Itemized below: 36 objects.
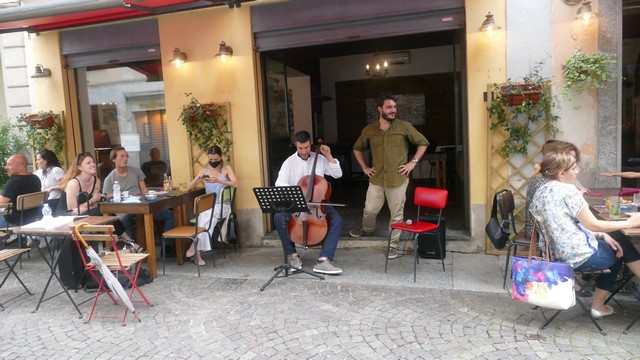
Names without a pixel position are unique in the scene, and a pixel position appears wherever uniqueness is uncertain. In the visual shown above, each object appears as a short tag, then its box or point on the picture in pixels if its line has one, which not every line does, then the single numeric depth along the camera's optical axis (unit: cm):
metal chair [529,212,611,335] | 359
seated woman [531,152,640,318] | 346
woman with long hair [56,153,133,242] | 528
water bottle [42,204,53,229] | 459
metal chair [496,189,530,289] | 439
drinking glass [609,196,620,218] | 374
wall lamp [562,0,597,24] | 499
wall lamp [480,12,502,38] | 518
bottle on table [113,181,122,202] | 543
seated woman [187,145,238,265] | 591
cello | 494
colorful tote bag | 334
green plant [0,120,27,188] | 778
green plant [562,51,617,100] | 493
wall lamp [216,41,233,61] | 615
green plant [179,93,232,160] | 628
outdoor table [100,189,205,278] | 519
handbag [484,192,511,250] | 445
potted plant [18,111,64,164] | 724
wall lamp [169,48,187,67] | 638
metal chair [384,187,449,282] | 491
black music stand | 454
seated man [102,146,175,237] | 607
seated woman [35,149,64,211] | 680
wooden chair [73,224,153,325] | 402
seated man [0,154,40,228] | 604
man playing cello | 515
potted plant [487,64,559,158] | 510
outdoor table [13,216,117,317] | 427
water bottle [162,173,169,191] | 605
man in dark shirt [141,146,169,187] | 743
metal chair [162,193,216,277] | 523
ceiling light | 1168
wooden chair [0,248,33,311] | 459
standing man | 561
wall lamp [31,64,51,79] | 721
